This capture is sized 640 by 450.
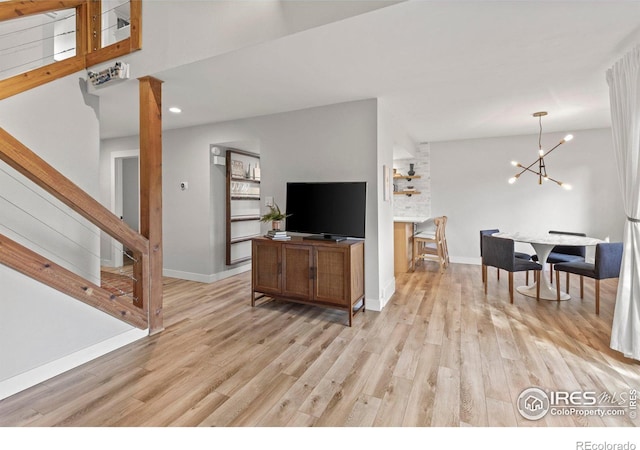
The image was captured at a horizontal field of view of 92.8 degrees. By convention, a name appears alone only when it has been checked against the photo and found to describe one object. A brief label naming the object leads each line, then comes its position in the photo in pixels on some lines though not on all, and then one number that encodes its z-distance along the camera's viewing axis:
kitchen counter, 5.42
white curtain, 2.38
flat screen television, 3.38
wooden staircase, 2.21
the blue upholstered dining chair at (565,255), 4.15
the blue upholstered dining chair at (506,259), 3.72
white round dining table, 3.64
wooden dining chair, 5.45
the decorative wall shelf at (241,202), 5.12
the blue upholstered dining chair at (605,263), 3.29
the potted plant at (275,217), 3.67
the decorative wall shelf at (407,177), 6.53
